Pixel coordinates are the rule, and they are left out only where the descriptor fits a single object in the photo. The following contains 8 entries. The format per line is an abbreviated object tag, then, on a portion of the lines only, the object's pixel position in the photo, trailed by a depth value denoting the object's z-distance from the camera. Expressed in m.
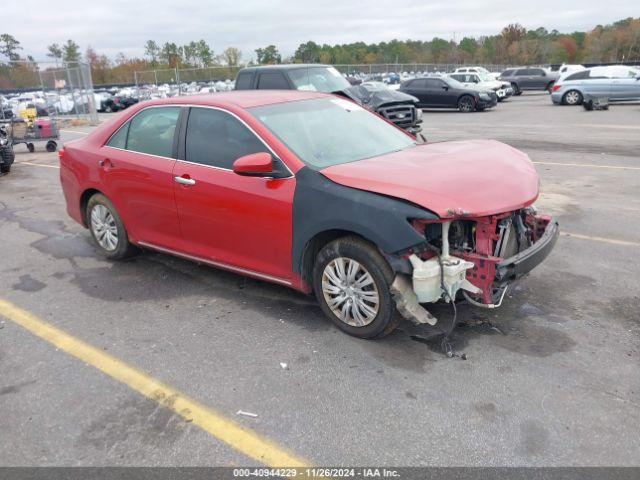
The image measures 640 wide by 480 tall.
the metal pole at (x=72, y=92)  23.25
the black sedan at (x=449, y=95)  22.86
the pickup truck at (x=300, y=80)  11.08
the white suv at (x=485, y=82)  27.38
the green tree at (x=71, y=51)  87.34
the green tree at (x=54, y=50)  84.59
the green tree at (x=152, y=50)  84.71
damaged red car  3.49
